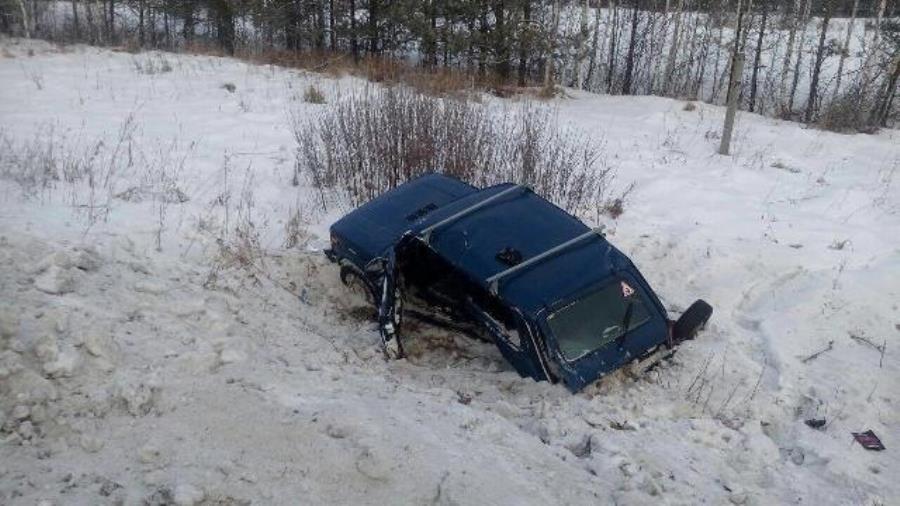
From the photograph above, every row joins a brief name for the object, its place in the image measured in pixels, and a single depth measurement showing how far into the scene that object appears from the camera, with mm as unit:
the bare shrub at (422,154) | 8242
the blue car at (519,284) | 4809
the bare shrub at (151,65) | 13307
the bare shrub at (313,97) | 11734
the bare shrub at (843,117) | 13869
